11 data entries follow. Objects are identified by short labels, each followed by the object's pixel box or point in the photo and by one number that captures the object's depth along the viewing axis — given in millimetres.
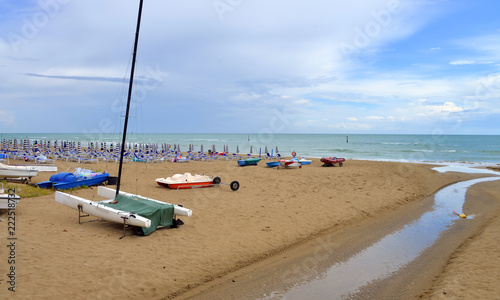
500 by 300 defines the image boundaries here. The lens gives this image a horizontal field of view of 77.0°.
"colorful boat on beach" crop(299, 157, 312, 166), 28188
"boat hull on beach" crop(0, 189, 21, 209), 8938
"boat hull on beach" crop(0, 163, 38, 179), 14335
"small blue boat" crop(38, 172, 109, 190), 13367
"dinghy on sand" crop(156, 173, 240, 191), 14695
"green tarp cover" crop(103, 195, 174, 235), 8633
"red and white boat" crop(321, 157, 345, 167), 27219
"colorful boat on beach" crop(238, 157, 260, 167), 26214
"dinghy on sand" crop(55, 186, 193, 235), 8383
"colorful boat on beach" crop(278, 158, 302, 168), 24562
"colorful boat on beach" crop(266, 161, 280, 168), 25203
